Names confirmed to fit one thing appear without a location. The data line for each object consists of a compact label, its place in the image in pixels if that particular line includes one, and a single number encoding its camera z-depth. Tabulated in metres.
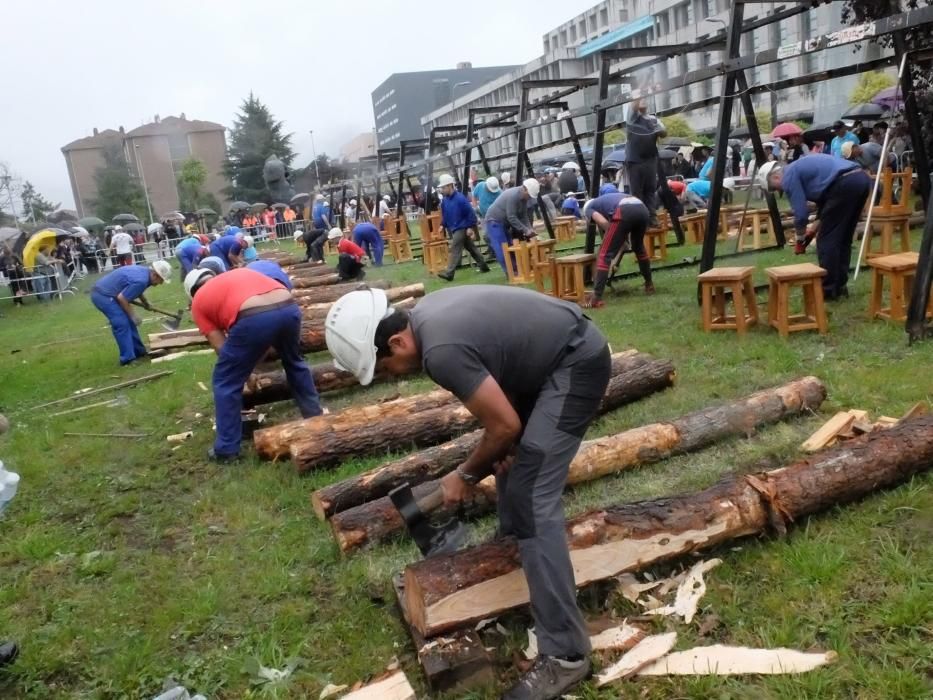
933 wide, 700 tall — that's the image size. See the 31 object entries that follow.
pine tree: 55.56
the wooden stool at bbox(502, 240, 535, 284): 12.05
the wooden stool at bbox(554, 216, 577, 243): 17.03
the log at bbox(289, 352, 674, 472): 5.12
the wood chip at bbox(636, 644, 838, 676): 2.74
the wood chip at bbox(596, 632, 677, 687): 2.83
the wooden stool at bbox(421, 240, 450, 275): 16.20
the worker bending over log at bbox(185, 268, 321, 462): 5.36
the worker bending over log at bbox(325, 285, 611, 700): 2.67
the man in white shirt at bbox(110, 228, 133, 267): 24.83
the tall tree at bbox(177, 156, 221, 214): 51.28
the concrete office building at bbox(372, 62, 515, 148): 101.94
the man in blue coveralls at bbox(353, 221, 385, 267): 16.95
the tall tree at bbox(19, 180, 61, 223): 61.84
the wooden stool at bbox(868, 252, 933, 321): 6.54
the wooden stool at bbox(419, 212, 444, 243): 17.35
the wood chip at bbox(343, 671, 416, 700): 2.83
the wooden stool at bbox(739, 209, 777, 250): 11.84
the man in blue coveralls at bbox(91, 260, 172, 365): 9.55
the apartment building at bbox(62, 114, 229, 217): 71.81
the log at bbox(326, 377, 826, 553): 4.02
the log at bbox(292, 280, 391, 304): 11.20
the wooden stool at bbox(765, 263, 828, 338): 6.75
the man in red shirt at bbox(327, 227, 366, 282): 13.80
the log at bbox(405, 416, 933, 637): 3.04
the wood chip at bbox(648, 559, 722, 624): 3.15
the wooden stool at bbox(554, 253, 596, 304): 10.02
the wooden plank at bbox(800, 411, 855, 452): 4.34
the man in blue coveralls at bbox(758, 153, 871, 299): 7.43
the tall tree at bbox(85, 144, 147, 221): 56.16
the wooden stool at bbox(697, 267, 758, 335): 7.15
